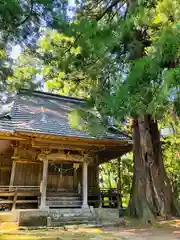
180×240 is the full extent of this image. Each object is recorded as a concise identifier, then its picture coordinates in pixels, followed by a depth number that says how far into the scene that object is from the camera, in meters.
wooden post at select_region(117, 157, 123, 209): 9.79
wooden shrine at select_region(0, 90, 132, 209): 8.57
